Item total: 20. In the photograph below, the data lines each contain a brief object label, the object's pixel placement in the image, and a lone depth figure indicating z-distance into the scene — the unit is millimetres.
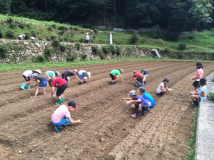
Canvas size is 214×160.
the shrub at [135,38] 30234
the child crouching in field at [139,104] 5703
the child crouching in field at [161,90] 7668
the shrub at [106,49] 21047
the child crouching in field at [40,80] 7161
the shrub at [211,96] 6534
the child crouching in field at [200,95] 6133
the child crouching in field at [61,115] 4629
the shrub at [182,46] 27531
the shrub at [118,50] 23009
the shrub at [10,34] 15498
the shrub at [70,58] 16859
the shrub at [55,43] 16375
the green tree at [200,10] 32031
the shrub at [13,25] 18081
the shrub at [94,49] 19797
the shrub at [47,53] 15500
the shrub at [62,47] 16775
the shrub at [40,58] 14727
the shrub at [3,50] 12605
